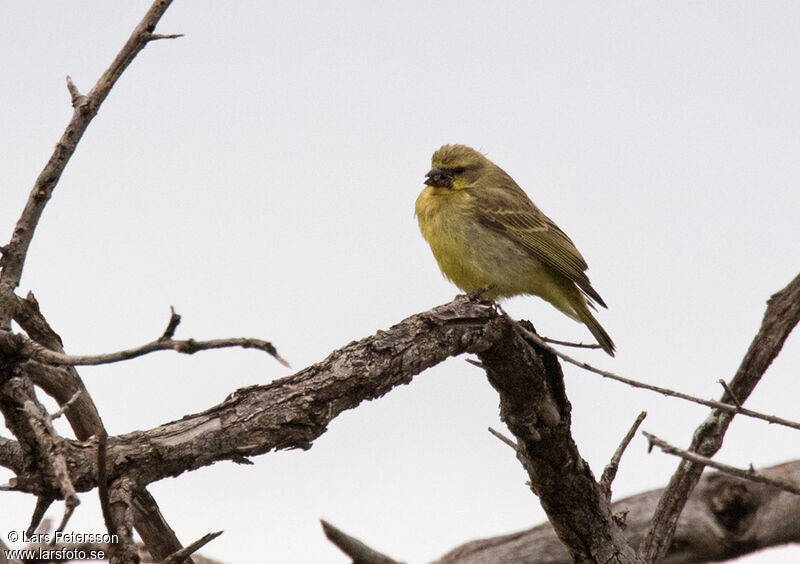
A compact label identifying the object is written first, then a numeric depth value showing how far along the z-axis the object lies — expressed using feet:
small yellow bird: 44.52
